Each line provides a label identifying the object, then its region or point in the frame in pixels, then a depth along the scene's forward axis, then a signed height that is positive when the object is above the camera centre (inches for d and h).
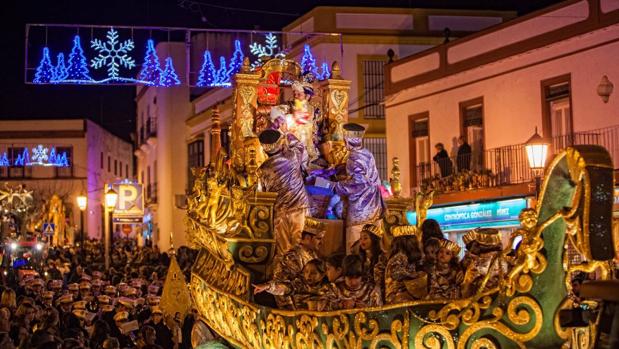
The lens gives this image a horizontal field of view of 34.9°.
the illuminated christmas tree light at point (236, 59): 942.4 +160.4
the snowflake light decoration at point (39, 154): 2194.9 +168.8
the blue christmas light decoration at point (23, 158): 2049.1 +156.8
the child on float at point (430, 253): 285.3 -9.0
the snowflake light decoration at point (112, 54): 858.1 +152.8
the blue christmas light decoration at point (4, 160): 1875.0 +142.8
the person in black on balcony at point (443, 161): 1031.0 +64.2
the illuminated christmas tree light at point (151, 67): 871.1 +144.3
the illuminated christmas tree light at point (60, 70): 838.5 +136.2
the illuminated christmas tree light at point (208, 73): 922.1 +145.5
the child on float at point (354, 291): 285.9 -19.7
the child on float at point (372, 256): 303.9 -10.9
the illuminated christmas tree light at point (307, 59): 981.6 +170.3
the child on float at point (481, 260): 238.2 -10.2
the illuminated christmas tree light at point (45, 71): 827.4 +134.2
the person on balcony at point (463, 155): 1010.7 +68.1
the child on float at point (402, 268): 279.4 -13.1
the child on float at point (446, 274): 274.7 -14.9
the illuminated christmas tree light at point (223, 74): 936.3 +145.5
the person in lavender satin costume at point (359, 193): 408.2 +12.7
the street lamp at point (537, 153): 542.3 +37.1
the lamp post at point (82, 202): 1246.9 +34.3
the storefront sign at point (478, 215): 932.6 +6.7
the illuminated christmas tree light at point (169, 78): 884.0 +135.2
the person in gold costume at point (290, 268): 330.6 -15.2
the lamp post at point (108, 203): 899.7 +23.6
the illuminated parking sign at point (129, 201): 1013.8 +28.0
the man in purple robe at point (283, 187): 400.5 +15.5
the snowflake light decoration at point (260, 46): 907.8 +169.9
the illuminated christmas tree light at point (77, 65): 842.2 +139.9
